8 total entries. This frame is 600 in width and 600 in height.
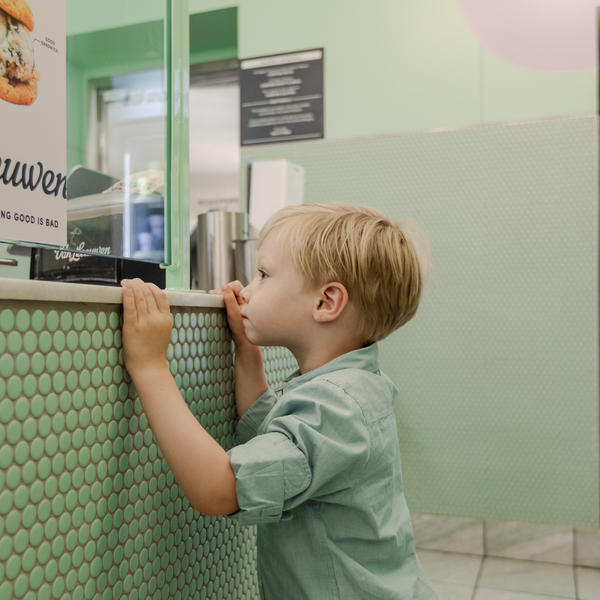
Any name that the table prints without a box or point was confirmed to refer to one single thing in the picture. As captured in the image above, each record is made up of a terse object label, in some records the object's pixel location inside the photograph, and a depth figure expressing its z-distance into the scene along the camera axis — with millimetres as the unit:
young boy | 663
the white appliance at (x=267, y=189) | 1869
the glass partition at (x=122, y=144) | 741
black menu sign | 2350
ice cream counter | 496
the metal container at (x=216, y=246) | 1437
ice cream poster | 594
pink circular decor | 2035
